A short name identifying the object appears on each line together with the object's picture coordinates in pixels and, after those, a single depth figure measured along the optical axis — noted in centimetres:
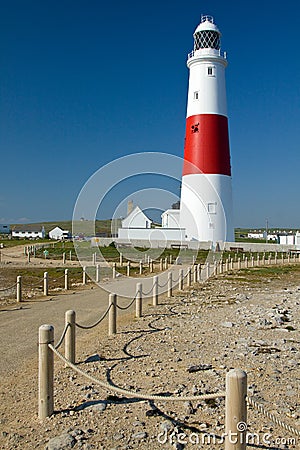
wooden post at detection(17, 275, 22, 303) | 1546
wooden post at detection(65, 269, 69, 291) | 1841
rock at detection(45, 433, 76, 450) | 483
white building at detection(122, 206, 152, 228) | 4209
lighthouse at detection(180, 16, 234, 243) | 3756
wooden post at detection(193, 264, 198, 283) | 2209
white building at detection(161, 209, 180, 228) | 4753
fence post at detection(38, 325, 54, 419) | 557
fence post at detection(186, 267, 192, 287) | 2073
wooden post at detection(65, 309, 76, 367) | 753
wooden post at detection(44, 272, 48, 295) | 1691
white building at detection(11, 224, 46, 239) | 10219
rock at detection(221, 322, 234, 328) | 1078
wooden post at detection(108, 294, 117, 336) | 1005
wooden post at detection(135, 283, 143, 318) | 1234
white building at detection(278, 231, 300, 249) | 5375
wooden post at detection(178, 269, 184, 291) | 1870
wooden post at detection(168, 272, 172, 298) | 1662
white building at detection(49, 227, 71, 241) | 9071
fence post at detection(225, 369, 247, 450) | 402
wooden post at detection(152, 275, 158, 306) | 1460
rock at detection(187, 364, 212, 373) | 732
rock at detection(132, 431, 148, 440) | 505
